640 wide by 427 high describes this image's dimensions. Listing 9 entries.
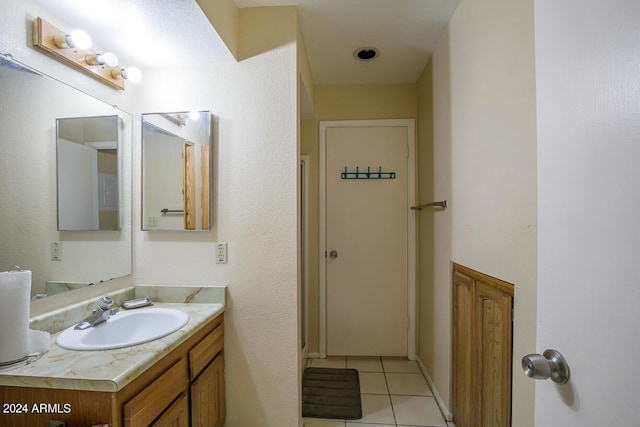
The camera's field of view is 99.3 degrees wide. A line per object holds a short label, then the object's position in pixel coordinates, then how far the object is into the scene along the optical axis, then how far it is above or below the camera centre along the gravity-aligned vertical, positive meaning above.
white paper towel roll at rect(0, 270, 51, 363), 0.85 -0.33
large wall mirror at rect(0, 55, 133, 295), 1.03 +0.14
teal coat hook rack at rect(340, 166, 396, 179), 2.54 +0.35
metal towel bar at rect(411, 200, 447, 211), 1.79 +0.05
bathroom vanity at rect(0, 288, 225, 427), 0.85 -0.59
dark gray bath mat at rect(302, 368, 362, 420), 1.83 -1.35
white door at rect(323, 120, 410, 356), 2.53 -0.26
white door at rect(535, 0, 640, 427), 0.41 +0.01
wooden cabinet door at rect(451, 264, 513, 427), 1.18 -0.69
